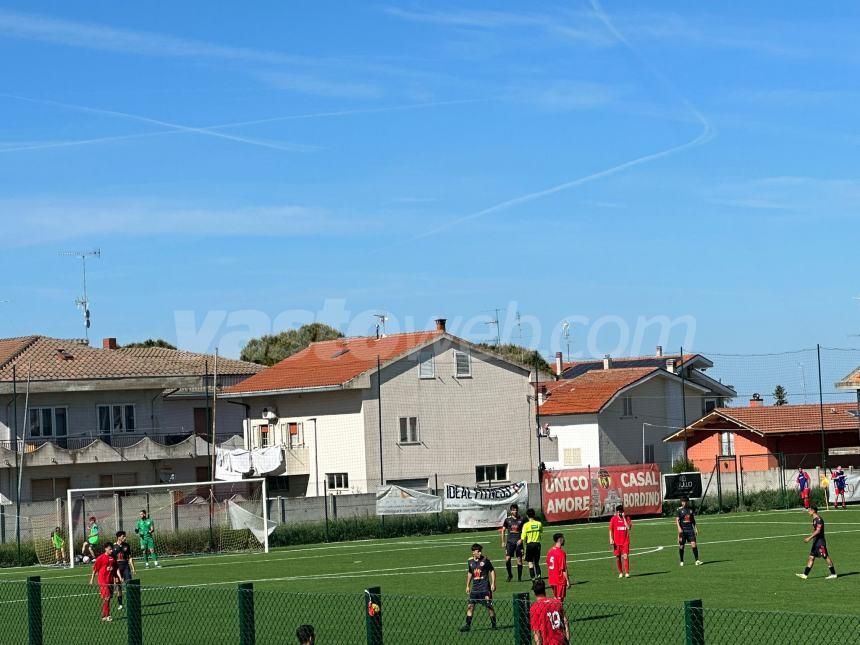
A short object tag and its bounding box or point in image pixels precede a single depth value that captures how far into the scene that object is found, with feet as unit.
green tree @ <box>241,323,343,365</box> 400.67
